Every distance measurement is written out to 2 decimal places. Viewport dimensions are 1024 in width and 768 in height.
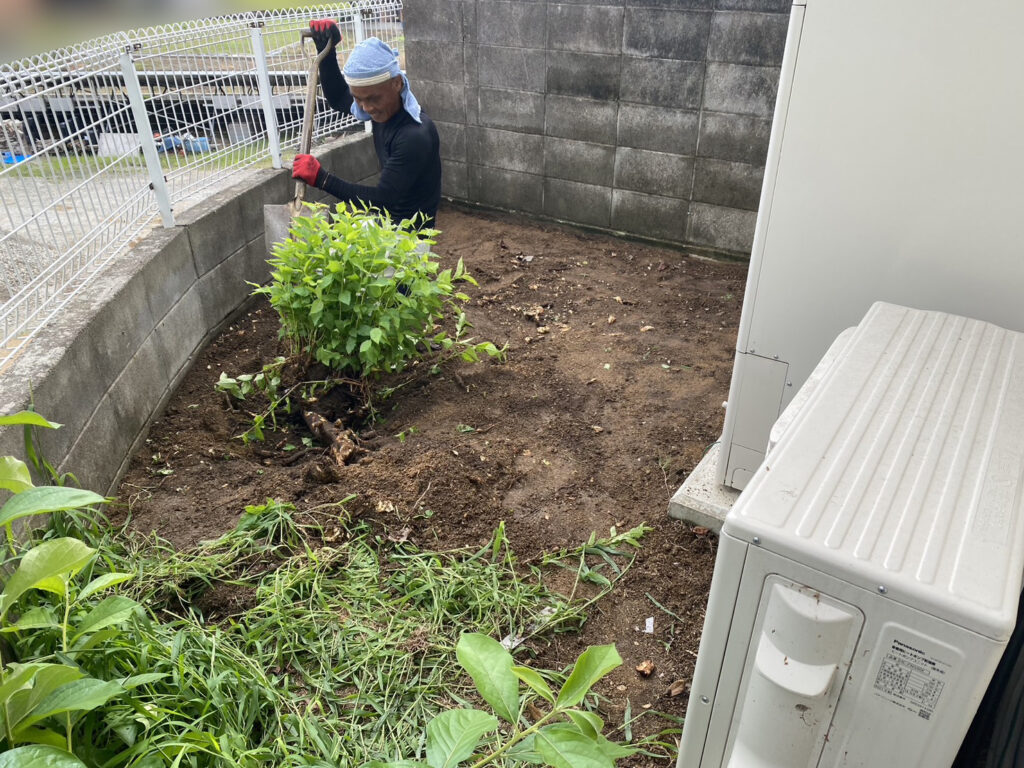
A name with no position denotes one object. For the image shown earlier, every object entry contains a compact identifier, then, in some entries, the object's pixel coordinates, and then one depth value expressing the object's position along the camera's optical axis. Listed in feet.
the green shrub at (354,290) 10.41
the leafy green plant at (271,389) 11.06
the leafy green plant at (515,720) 3.57
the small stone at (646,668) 7.30
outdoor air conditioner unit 3.38
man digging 12.31
